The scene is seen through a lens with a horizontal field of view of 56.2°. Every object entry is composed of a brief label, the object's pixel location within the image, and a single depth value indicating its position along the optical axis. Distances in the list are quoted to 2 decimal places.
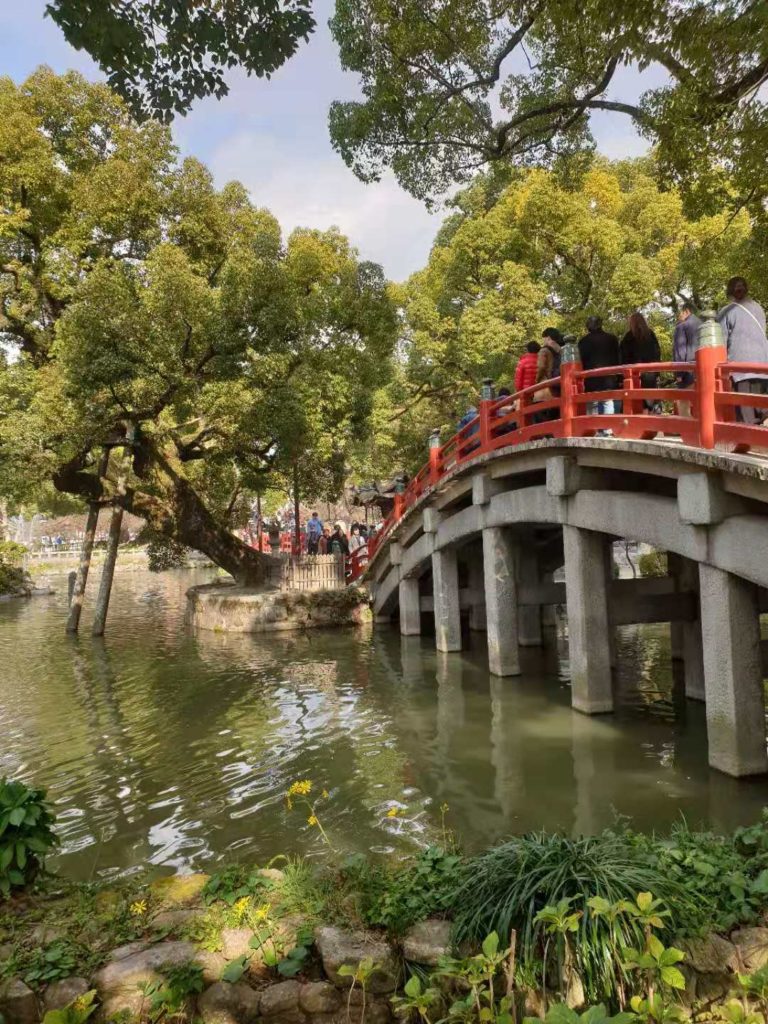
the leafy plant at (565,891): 3.54
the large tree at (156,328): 16.94
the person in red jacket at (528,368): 12.16
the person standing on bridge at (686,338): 8.95
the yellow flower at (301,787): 5.18
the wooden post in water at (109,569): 20.69
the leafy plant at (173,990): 3.69
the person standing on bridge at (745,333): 7.64
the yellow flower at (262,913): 4.20
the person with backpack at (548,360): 11.41
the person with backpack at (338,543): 23.03
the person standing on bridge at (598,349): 10.27
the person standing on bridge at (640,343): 9.66
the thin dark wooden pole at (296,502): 21.81
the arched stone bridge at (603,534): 7.05
